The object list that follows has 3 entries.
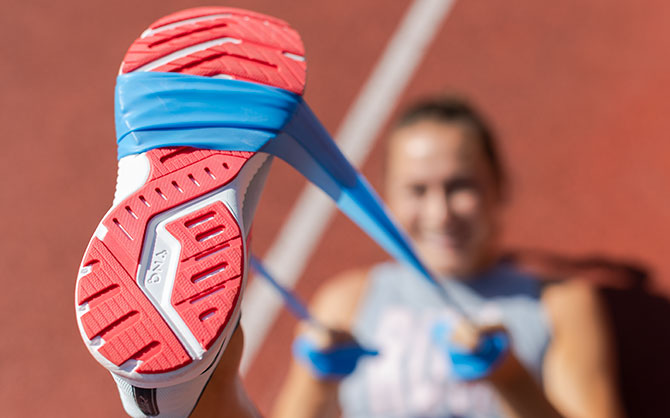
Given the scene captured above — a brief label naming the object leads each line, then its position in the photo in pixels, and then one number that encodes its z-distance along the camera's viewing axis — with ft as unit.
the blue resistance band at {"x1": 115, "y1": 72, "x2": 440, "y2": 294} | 2.23
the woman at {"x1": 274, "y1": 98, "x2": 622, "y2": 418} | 4.19
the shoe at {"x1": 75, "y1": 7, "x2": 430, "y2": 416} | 1.91
